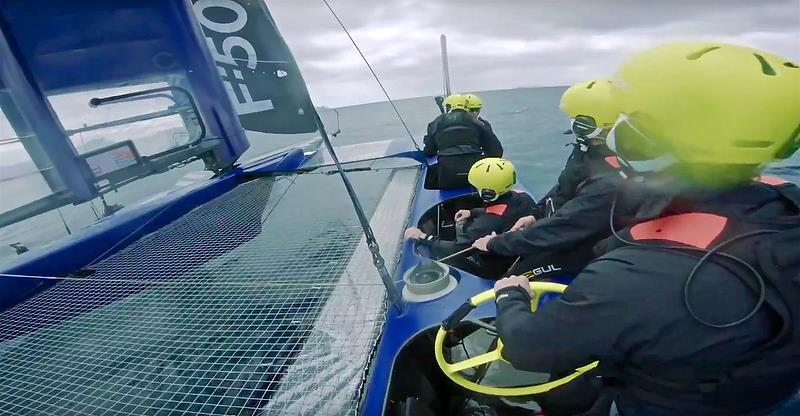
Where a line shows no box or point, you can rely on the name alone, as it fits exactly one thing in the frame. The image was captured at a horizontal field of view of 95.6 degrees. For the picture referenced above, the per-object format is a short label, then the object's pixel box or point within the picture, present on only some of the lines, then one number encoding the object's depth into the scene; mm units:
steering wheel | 1185
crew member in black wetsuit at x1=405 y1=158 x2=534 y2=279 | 2533
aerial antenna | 6215
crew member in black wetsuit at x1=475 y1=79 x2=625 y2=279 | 1842
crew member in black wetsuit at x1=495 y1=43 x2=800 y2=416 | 715
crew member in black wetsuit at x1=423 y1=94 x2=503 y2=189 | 3965
